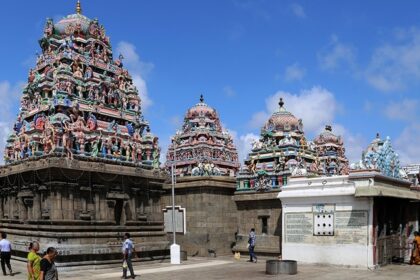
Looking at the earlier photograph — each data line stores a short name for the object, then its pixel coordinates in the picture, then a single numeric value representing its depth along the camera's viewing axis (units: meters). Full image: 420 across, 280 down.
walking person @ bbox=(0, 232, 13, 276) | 20.22
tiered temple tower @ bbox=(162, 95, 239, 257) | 31.44
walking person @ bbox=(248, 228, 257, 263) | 26.70
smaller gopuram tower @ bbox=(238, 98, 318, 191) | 33.62
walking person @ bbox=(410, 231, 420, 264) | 24.17
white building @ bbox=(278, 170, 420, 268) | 23.03
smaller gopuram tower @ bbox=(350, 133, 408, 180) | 23.88
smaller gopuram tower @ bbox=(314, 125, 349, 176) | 52.77
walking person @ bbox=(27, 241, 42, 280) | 12.96
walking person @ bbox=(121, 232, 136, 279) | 19.83
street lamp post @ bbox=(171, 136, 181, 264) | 26.22
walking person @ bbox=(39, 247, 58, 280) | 11.45
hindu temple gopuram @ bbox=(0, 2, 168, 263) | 25.91
